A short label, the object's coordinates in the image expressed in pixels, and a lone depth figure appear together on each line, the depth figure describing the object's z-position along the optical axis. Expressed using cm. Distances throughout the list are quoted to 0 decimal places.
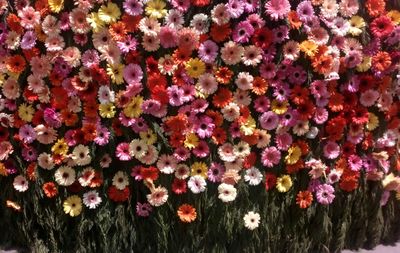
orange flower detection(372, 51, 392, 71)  316
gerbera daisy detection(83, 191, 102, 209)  316
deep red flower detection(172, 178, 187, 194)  308
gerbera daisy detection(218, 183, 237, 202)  305
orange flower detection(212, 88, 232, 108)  302
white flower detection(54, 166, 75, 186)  316
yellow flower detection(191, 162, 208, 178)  308
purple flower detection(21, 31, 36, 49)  308
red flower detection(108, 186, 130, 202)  315
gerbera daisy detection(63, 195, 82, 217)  318
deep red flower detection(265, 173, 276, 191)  314
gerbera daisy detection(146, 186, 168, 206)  307
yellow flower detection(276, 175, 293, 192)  315
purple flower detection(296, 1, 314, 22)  297
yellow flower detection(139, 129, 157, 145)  306
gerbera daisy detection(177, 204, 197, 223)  305
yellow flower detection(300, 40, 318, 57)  299
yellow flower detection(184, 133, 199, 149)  303
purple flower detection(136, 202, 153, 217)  314
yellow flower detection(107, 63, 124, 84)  301
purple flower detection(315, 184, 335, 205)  320
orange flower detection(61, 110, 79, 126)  311
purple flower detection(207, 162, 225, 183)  308
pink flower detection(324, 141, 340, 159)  319
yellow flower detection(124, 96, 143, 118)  302
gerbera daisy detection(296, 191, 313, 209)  317
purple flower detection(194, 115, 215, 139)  303
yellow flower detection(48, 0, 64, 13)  299
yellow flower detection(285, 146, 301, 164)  312
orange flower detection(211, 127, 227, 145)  306
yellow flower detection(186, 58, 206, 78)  298
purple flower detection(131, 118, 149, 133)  304
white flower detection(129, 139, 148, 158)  306
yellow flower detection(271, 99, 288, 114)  306
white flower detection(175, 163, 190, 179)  307
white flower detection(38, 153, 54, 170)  318
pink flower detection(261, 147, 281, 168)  309
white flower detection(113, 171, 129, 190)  312
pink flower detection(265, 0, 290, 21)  291
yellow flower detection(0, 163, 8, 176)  329
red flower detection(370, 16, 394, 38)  312
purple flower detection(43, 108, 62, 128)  310
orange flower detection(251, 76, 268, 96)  302
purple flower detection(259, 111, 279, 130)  305
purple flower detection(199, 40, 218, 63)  297
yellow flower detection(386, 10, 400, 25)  317
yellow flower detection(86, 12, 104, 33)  296
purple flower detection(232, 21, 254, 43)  294
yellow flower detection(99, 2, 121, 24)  296
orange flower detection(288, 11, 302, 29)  296
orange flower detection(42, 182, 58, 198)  319
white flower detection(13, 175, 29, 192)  325
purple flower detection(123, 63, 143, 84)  299
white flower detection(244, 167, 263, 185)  309
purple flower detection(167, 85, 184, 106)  300
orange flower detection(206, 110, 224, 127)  304
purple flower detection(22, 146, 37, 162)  322
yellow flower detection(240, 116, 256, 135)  304
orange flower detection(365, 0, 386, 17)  310
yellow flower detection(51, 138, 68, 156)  315
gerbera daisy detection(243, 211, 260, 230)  309
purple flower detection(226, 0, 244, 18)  290
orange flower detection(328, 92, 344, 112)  313
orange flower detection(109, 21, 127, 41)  296
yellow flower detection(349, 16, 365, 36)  308
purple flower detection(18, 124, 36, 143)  320
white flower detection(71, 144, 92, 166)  312
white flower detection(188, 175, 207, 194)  306
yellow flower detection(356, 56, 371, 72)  315
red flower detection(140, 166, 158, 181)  308
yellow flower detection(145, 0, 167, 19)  294
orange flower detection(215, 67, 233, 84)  300
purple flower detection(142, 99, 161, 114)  299
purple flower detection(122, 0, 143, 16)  293
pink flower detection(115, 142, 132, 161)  306
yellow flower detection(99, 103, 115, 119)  304
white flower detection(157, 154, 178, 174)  307
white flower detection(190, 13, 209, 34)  293
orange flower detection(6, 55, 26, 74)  316
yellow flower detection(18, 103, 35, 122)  320
